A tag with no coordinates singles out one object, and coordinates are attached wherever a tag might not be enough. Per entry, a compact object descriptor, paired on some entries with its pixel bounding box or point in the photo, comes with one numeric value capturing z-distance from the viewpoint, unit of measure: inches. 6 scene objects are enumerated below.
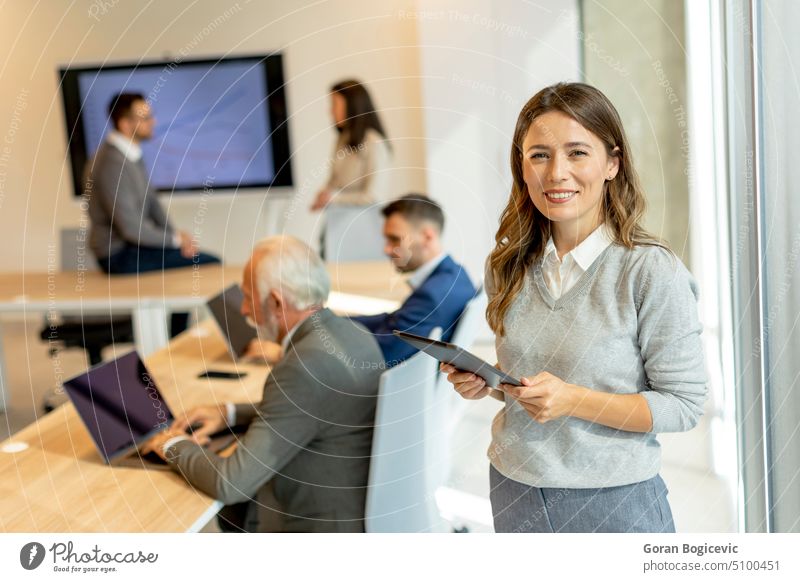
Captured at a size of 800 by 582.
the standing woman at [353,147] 173.5
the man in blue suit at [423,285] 93.5
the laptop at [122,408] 69.3
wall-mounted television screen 211.2
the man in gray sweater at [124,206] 147.6
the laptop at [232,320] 101.8
